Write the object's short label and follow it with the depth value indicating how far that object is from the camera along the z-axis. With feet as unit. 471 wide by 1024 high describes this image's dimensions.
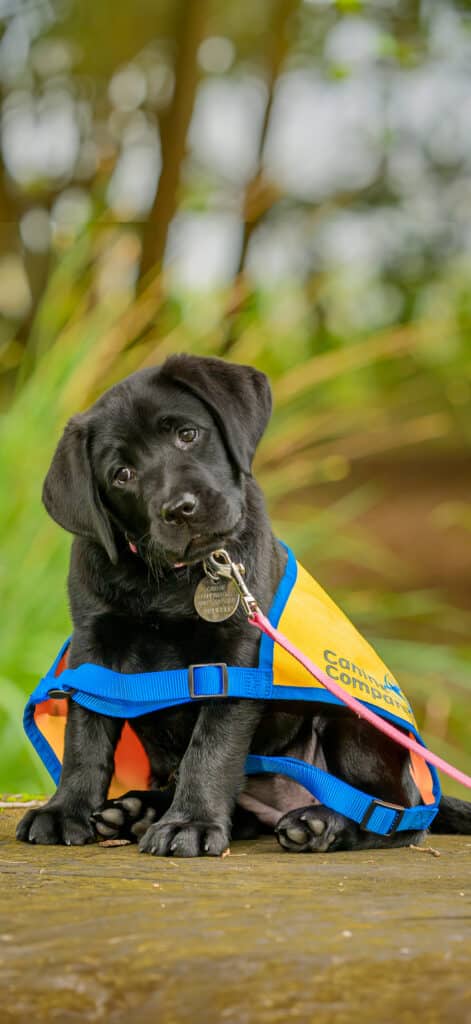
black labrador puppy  14.80
